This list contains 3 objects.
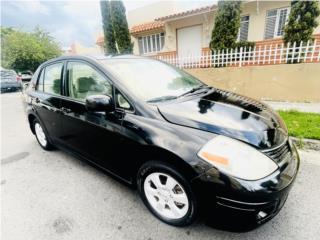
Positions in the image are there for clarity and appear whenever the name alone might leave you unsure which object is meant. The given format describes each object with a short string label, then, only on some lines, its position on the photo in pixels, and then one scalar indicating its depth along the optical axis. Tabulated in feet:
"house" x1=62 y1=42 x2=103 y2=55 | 107.44
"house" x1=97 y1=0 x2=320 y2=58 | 30.55
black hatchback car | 4.89
